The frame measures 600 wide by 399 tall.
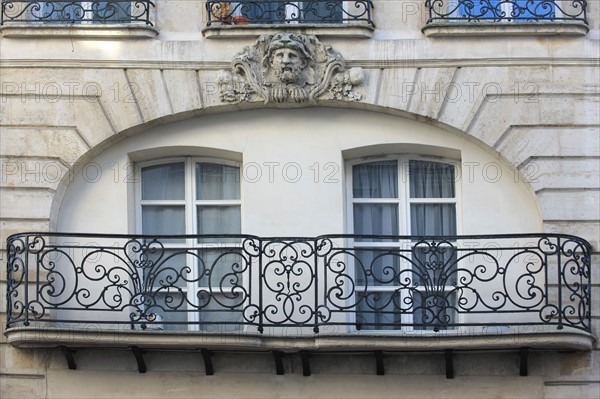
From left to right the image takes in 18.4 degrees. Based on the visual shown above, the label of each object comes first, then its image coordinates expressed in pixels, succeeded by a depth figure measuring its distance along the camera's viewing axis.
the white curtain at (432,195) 16.88
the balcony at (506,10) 16.72
